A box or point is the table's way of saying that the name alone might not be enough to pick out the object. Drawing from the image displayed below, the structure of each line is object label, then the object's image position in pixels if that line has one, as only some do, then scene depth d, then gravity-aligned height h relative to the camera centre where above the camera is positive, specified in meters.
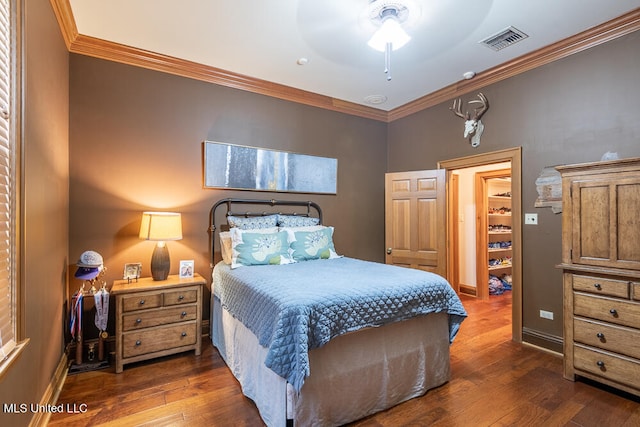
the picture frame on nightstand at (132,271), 2.88 -0.54
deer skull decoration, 3.56 +1.10
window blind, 1.38 +0.10
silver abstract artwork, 3.43 +0.54
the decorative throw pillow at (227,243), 3.08 -0.30
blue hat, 2.57 -0.50
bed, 1.73 -0.78
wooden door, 3.90 -0.08
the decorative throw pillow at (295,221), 3.64 -0.09
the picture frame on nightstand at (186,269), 3.01 -0.54
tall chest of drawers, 2.16 -0.42
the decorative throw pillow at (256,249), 2.87 -0.33
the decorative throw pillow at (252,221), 3.35 -0.08
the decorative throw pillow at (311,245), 3.19 -0.33
